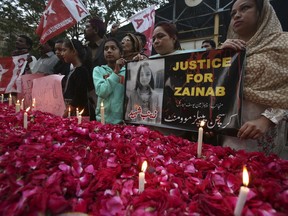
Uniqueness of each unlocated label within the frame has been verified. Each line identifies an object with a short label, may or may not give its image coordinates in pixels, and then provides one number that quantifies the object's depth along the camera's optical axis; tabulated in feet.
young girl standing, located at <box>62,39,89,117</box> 10.41
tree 38.68
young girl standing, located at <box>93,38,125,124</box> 8.59
